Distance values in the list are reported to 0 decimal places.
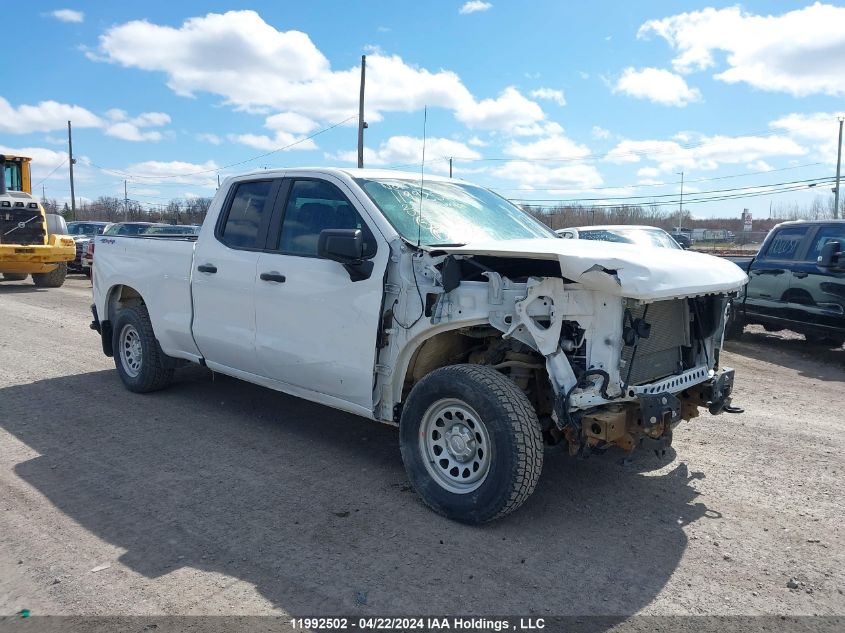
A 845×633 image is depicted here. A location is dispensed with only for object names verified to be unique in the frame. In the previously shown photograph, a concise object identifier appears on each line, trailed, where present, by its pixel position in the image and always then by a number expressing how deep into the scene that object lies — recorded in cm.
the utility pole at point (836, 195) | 4441
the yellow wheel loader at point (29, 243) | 1717
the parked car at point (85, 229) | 2378
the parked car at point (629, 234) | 1232
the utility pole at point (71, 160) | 4722
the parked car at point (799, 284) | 918
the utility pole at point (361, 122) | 2419
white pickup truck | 375
